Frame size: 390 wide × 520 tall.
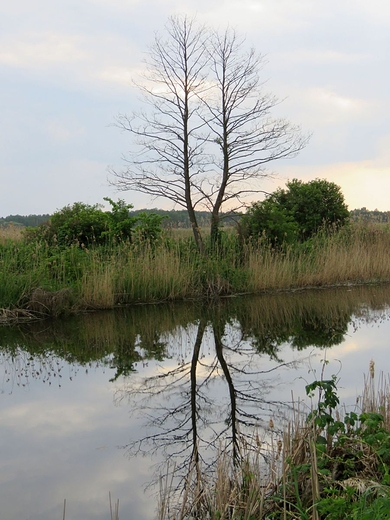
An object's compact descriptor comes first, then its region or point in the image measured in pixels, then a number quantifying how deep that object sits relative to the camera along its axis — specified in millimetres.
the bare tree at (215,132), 15977
